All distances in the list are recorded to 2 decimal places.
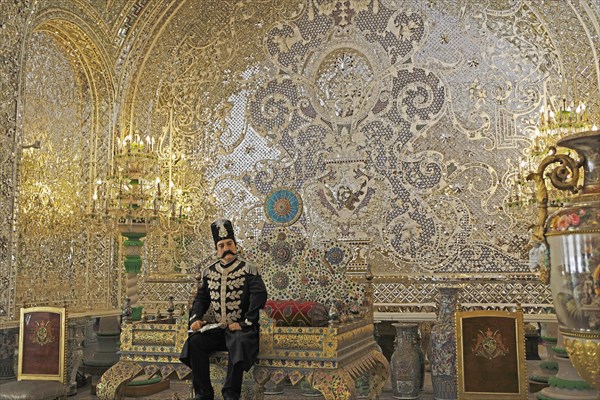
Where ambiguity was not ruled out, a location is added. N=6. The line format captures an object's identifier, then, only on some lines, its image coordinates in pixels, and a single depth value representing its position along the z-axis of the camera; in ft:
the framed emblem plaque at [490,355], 16.38
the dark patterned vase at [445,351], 19.39
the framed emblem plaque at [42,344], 16.97
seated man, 14.47
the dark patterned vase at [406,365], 20.20
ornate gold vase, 11.05
